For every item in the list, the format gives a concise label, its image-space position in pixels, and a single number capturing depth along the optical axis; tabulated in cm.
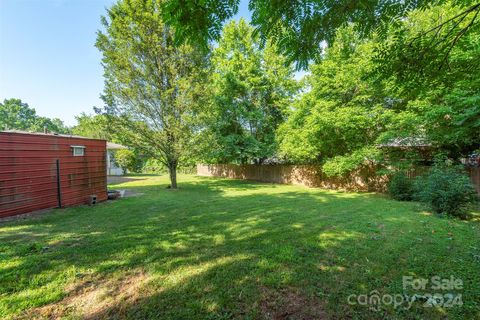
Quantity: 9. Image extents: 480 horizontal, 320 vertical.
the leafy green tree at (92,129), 1015
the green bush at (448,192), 532
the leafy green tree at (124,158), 2136
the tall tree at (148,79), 1007
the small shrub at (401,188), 792
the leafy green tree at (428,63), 230
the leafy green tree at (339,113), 933
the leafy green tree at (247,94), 1545
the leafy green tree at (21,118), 4775
